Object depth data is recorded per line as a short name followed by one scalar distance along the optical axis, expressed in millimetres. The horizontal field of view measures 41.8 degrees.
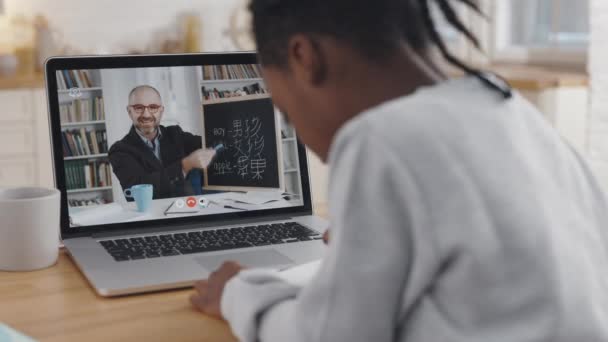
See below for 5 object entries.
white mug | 1019
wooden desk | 819
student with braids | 557
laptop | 1159
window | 3295
